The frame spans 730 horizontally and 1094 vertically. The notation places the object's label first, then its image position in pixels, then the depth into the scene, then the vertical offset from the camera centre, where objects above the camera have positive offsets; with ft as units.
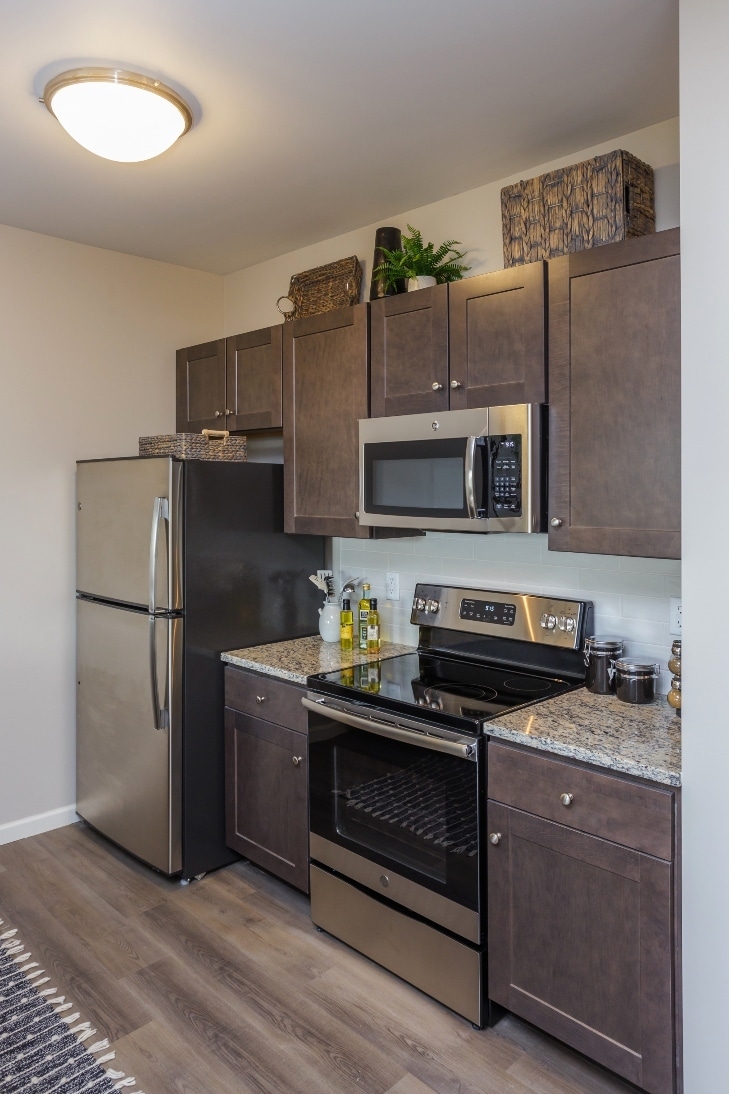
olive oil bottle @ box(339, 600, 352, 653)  9.82 -1.29
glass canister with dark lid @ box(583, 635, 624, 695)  7.26 -1.28
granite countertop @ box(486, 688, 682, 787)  5.56 -1.65
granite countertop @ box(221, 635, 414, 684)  8.66 -1.54
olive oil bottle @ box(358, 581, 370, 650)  9.61 -1.15
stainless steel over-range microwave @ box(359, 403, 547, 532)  7.08 +0.61
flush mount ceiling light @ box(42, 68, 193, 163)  6.45 +3.70
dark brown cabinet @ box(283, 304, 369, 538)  8.87 +1.40
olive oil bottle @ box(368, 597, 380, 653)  9.50 -1.26
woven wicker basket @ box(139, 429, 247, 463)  9.73 +1.13
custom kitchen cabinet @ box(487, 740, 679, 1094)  5.46 -2.95
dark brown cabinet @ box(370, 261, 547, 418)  7.11 +1.89
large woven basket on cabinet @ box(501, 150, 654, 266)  6.77 +3.00
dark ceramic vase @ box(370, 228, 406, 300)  8.78 +3.44
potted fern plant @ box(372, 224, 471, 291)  8.52 +3.00
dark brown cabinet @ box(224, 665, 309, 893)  8.58 -2.89
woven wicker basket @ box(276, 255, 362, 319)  9.84 +3.23
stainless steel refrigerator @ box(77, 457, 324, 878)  9.22 -1.14
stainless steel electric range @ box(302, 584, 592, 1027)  6.70 -2.40
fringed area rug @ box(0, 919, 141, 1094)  6.29 -4.54
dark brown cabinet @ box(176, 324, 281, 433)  10.08 +2.12
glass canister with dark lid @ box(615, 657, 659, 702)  6.93 -1.40
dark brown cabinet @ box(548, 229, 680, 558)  6.18 +1.12
